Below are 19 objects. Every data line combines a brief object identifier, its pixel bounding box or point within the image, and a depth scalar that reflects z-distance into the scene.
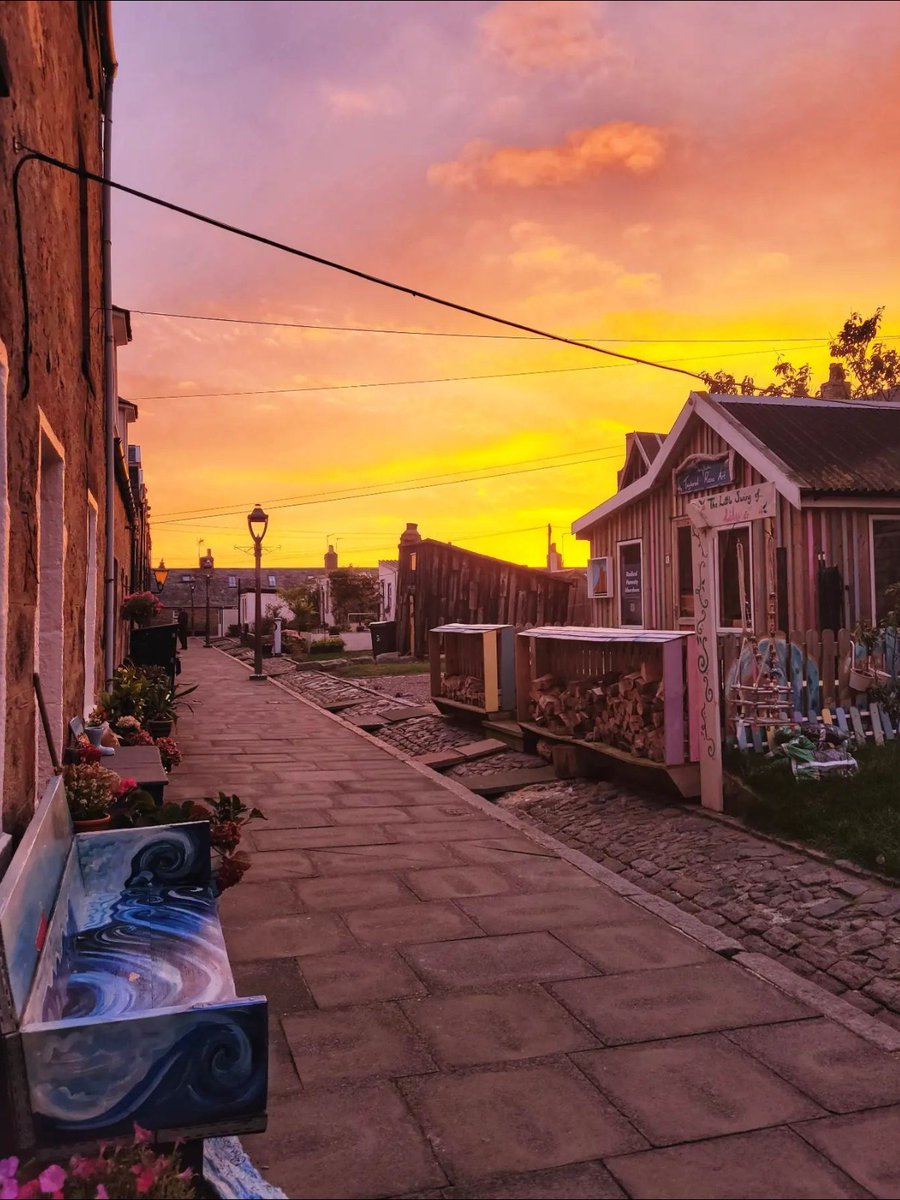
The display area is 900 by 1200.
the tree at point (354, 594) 47.97
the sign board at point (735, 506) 8.47
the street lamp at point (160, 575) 39.31
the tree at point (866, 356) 30.47
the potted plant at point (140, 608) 14.38
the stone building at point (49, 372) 4.04
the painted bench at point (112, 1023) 2.46
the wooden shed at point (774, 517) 11.88
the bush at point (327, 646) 31.38
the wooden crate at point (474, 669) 12.47
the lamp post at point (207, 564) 51.31
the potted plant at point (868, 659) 8.94
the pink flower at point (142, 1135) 2.42
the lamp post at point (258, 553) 22.64
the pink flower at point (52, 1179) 2.19
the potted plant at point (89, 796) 4.92
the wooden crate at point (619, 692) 8.09
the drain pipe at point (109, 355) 8.95
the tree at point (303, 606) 41.19
